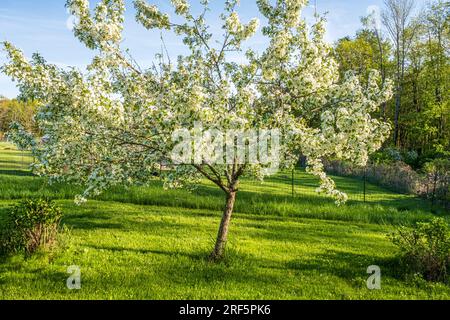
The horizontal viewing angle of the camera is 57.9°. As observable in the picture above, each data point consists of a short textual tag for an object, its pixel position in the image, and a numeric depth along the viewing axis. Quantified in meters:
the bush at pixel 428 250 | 11.36
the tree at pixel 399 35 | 54.94
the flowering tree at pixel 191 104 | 9.40
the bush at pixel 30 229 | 11.52
